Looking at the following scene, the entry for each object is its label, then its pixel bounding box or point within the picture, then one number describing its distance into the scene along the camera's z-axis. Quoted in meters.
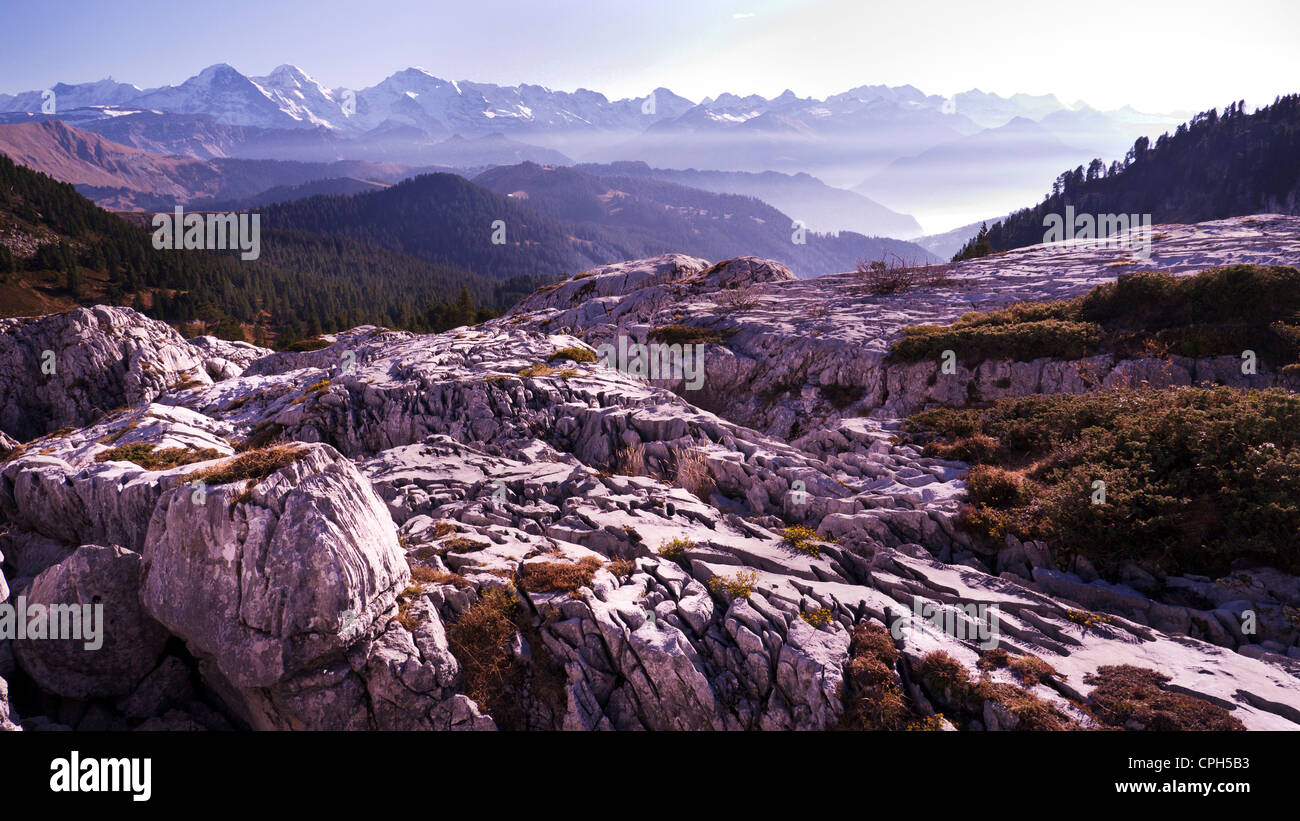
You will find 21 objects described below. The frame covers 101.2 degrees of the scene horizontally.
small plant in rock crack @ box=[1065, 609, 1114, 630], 12.10
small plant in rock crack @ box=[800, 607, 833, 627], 11.38
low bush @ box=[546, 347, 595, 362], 34.88
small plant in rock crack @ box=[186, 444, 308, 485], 10.70
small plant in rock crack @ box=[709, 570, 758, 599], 12.17
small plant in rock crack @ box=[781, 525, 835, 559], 14.84
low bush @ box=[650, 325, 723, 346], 42.94
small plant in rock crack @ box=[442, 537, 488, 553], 14.19
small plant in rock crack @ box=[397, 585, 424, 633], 10.79
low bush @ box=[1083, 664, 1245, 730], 9.01
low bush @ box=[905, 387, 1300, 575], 13.64
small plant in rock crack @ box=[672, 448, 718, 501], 19.61
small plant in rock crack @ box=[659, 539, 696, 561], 14.14
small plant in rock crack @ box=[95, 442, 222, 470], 19.08
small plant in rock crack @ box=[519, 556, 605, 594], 12.21
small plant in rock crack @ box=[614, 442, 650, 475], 21.69
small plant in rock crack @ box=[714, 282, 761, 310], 49.57
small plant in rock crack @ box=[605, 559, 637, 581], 13.02
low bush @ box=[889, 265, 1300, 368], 26.36
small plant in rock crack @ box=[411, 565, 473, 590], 12.30
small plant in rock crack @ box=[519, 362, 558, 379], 29.94
